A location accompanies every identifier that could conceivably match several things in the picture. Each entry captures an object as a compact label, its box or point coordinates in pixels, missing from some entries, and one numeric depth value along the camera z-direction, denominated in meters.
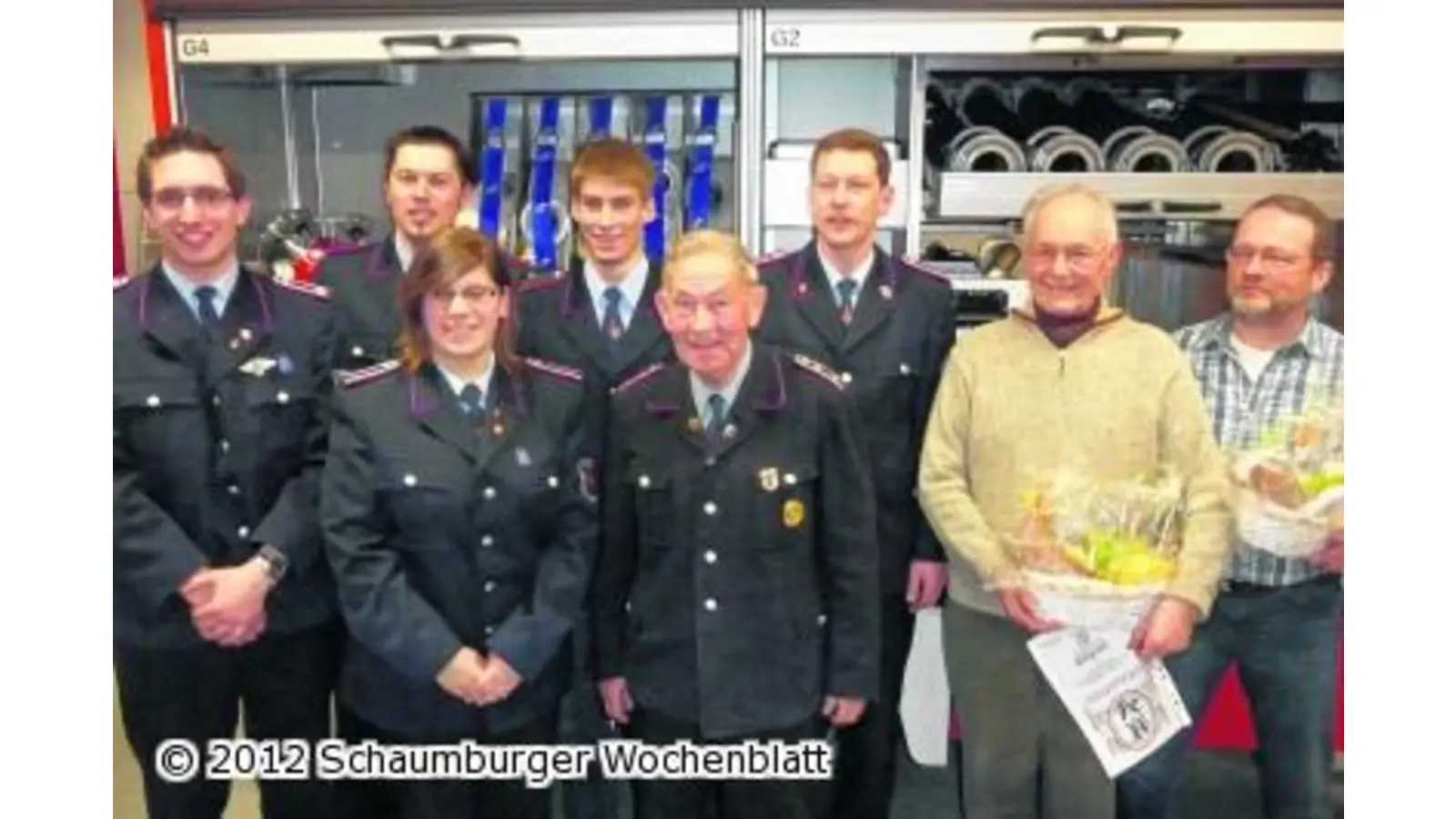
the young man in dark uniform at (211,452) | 2.01
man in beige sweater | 2.01
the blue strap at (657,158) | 2.10
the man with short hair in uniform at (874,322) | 2.07
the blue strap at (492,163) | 2.16
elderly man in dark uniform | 2.01
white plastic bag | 2.16
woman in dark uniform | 1.98
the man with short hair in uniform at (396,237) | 2.06
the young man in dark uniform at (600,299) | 2.05
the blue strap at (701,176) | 2.15
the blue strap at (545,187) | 2.15
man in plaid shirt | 2.00
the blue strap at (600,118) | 2.18
